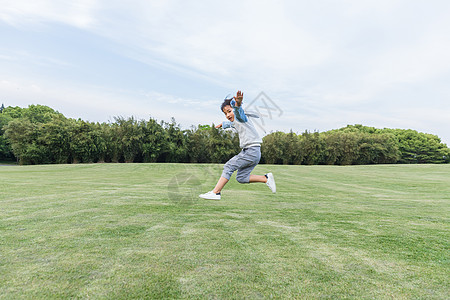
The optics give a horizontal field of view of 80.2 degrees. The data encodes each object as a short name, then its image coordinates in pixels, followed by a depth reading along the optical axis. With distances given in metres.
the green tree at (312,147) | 60.22
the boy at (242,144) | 5.78
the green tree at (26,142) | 46.47
